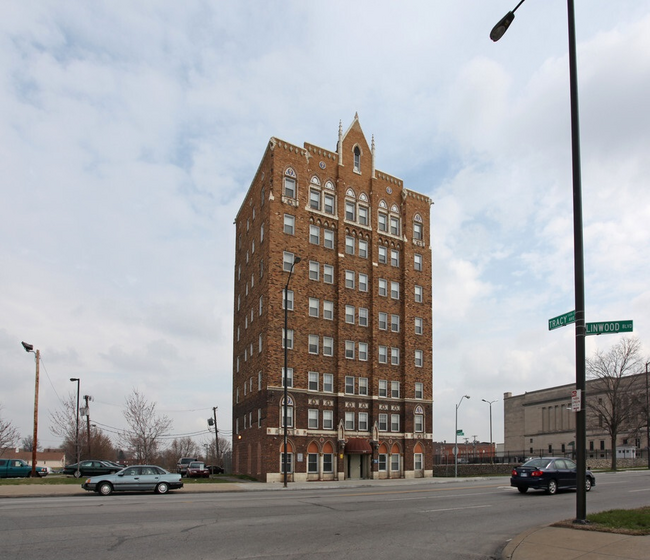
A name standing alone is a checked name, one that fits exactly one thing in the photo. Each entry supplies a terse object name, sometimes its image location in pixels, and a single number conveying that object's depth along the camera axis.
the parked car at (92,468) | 45.80
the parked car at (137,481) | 26.92
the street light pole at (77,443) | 43.75
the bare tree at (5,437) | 75.58
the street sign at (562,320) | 13.84
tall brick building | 44.19
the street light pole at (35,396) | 42.06
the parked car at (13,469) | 43.31
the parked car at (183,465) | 52.06
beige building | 83.94
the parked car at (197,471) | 45.16
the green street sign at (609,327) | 13.29
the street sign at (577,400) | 13.32
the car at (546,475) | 23.91
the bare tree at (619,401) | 62.62
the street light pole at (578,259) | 13.28
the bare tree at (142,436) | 62.97
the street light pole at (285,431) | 35.00
